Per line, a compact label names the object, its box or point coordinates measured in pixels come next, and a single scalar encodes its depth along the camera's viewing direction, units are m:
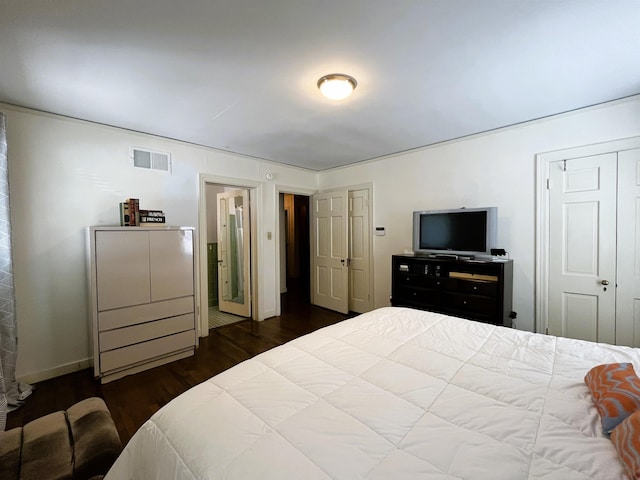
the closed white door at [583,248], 2.50
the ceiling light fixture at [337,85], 1.99
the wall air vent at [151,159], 3.06
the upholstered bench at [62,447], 1.07
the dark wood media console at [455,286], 2.72
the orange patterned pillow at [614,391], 0.88
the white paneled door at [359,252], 4.38
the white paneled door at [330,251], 4.49
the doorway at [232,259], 4.27
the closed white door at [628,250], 2.38
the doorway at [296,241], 6.79
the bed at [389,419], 0.76
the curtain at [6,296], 2.15
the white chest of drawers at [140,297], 2.45
